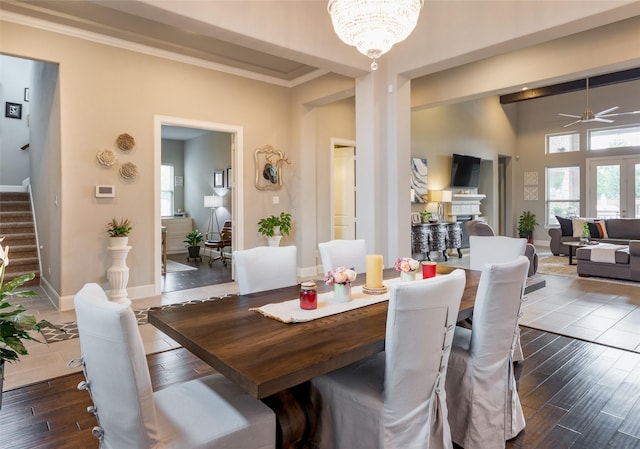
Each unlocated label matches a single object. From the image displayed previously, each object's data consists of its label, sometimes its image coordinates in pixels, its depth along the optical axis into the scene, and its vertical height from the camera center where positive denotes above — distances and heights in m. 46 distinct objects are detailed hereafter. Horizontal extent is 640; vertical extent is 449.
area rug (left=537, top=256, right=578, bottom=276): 6.66 -0.82
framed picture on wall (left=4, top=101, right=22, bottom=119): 7.79 +2.32
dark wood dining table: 1.24 -0.45
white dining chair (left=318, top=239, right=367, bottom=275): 2.85 -0.24
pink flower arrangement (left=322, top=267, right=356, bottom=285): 1.96 -0.27
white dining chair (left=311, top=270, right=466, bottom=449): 1.40 -0.67
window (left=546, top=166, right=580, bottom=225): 10.59 +0.86
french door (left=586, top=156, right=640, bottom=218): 9.58 +0.91
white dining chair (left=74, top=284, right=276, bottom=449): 1.13 -0.61
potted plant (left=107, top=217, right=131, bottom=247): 4.50 -0.10
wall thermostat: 4.57 +0.39
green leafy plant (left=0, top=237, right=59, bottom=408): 1.41 -0.38
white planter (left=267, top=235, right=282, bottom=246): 5.92 -0.25
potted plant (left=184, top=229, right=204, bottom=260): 8.06 -0.43
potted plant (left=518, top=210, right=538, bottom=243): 11.03 -0.09
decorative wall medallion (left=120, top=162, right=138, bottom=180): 4.74 +0.66
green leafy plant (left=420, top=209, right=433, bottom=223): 8.22 +0.15
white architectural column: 4.79 +0.78
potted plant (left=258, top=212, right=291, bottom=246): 5.92 -0.06
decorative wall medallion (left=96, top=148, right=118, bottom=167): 4.57 +0.80
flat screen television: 9.32 +1.30
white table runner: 1.76 -0.42
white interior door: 7.17 +0.59
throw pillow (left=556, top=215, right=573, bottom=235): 8.45 -0.07
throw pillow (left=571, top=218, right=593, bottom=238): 8.29 -0.05
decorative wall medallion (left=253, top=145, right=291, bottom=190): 5.99 +0.89
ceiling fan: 6.91 +1.93
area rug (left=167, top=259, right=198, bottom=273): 6.93 -0.81
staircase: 5.90 -0.15
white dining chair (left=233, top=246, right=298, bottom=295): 2.39 -0.29
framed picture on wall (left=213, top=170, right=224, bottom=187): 8.49 +1.01
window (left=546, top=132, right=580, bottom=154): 10.55 +2.24
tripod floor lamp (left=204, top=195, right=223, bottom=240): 8.31 +0.49
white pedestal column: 4.47 -0.57
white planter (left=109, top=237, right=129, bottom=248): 4.50 -0.21
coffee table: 6.96 -0.42
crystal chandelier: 2.58 +1.39
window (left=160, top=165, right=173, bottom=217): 9.88 +0.86
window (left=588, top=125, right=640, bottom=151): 9.59 +2.18
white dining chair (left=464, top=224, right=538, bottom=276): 3.21 -0.28
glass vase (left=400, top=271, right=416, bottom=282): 2.31 -0.31
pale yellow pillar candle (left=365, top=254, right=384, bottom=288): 2.25 -0.29
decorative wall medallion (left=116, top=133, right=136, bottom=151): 4.70 +1.01
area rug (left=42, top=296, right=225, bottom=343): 3.45 -1.00
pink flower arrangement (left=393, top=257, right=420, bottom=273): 2.28 -0.25
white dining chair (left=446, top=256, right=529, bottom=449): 1.78 -0.73
